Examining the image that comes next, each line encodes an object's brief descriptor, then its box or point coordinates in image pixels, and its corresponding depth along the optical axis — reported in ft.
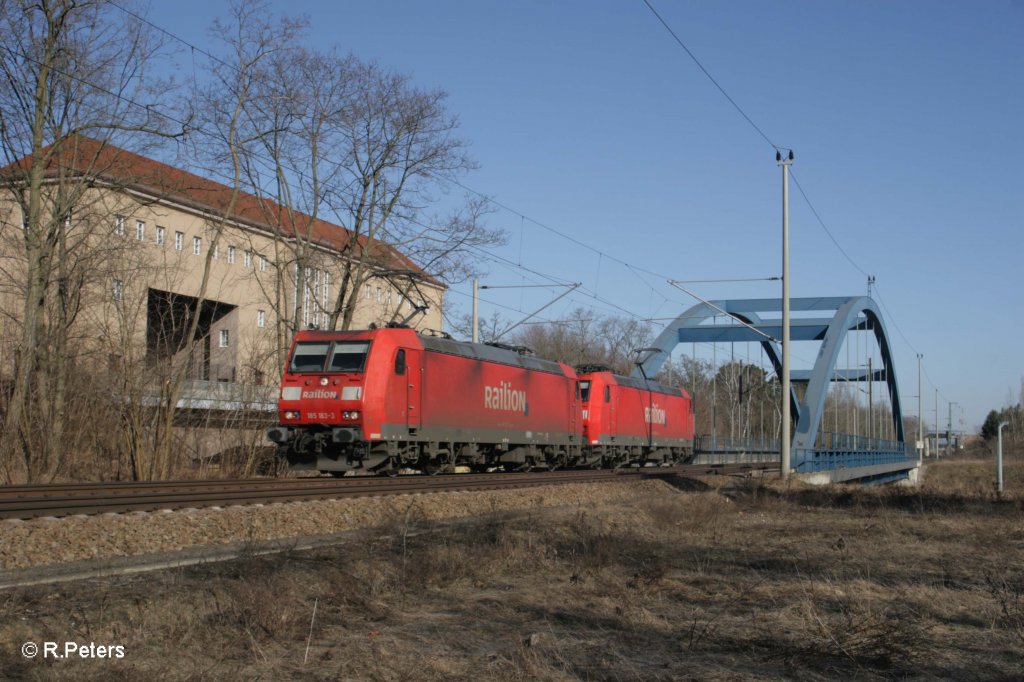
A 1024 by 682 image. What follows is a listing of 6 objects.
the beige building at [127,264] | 77.56
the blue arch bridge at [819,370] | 150.92
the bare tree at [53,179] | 72.79
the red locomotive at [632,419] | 120.88
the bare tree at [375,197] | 111.45
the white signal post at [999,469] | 97.68
